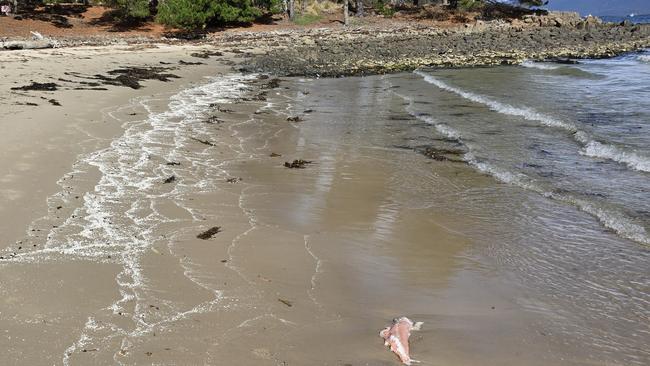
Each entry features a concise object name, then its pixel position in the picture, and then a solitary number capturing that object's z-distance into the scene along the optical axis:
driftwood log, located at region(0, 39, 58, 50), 24.78
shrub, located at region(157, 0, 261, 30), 36.41
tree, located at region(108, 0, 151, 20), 37.08
